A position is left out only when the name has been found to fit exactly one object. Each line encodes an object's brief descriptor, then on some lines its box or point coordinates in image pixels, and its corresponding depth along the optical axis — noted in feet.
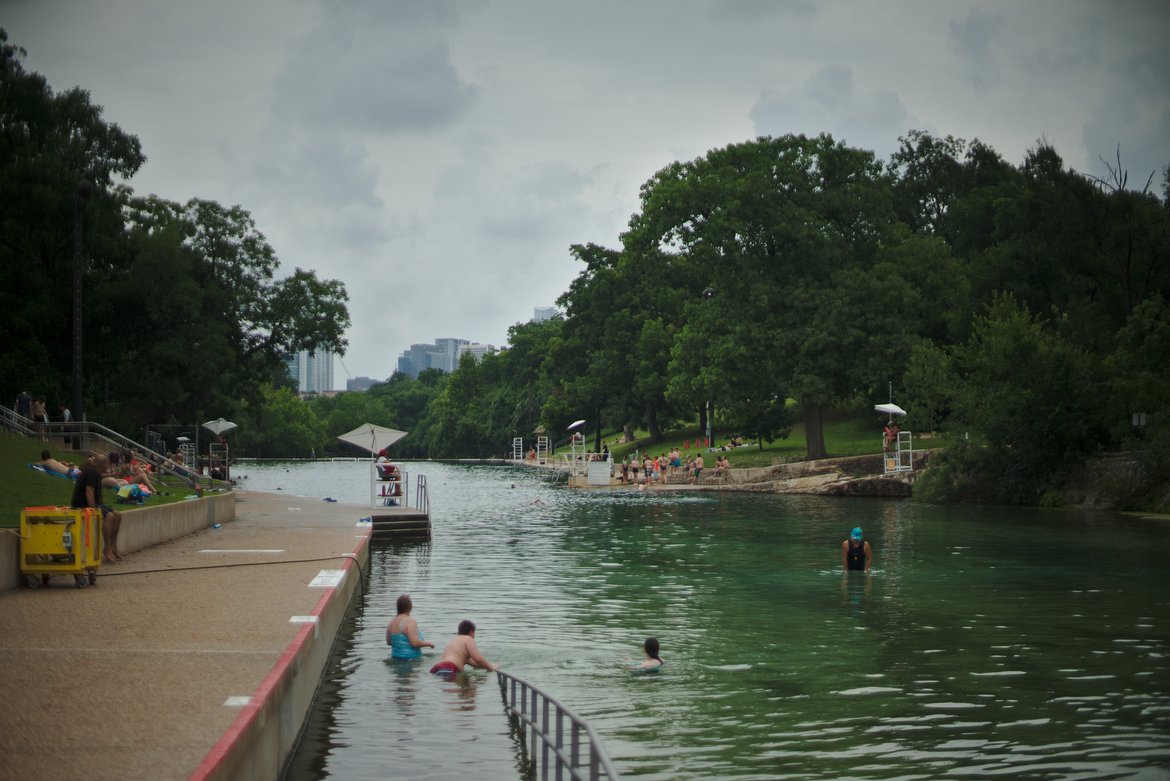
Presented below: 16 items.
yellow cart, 56.95
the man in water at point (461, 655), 51.85
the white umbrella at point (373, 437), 141.28
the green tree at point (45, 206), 154.30
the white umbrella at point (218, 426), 193.26
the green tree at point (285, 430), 526.57
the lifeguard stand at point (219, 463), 177.27
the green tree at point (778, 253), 198.59
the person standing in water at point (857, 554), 85.20
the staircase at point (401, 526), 109.19
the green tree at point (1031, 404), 153.79
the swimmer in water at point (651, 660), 52.29
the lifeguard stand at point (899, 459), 177.88
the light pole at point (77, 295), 114.32
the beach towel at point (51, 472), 100.77
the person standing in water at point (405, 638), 55.47
